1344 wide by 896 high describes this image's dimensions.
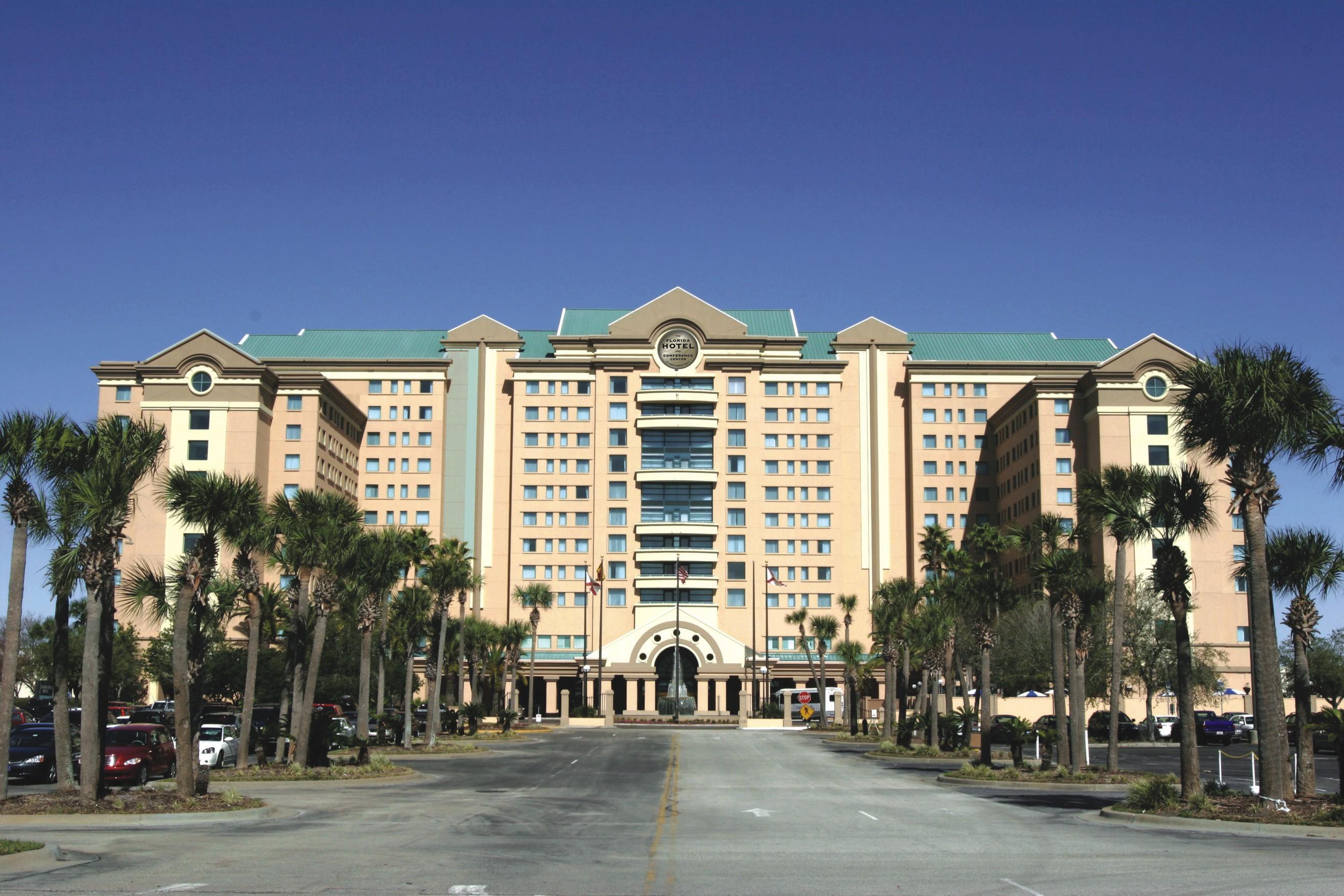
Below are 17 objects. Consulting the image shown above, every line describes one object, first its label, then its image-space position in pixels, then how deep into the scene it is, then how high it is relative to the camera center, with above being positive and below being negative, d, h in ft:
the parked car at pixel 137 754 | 105.60 -12.25
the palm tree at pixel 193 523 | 86.58 +6.52
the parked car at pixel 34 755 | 112.06 -12.61
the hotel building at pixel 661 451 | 366.63 +52.83
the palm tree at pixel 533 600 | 337.91 +4.47
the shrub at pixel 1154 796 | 83.66 -11.85
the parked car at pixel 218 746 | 130.00 -13.79
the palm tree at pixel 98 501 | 79.97 +7.23
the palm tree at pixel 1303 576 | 95.71 +3.35
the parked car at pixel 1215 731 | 220.84 -19.63
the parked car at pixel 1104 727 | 234.38 -20.85
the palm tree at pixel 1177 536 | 92.48 +5.95
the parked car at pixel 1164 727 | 246.88 -21.31
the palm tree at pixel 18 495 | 78.43 +7.77
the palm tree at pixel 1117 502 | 99.86 +9.53
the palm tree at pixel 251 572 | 108.68 +4.19
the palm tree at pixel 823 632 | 313.94 -3.75
